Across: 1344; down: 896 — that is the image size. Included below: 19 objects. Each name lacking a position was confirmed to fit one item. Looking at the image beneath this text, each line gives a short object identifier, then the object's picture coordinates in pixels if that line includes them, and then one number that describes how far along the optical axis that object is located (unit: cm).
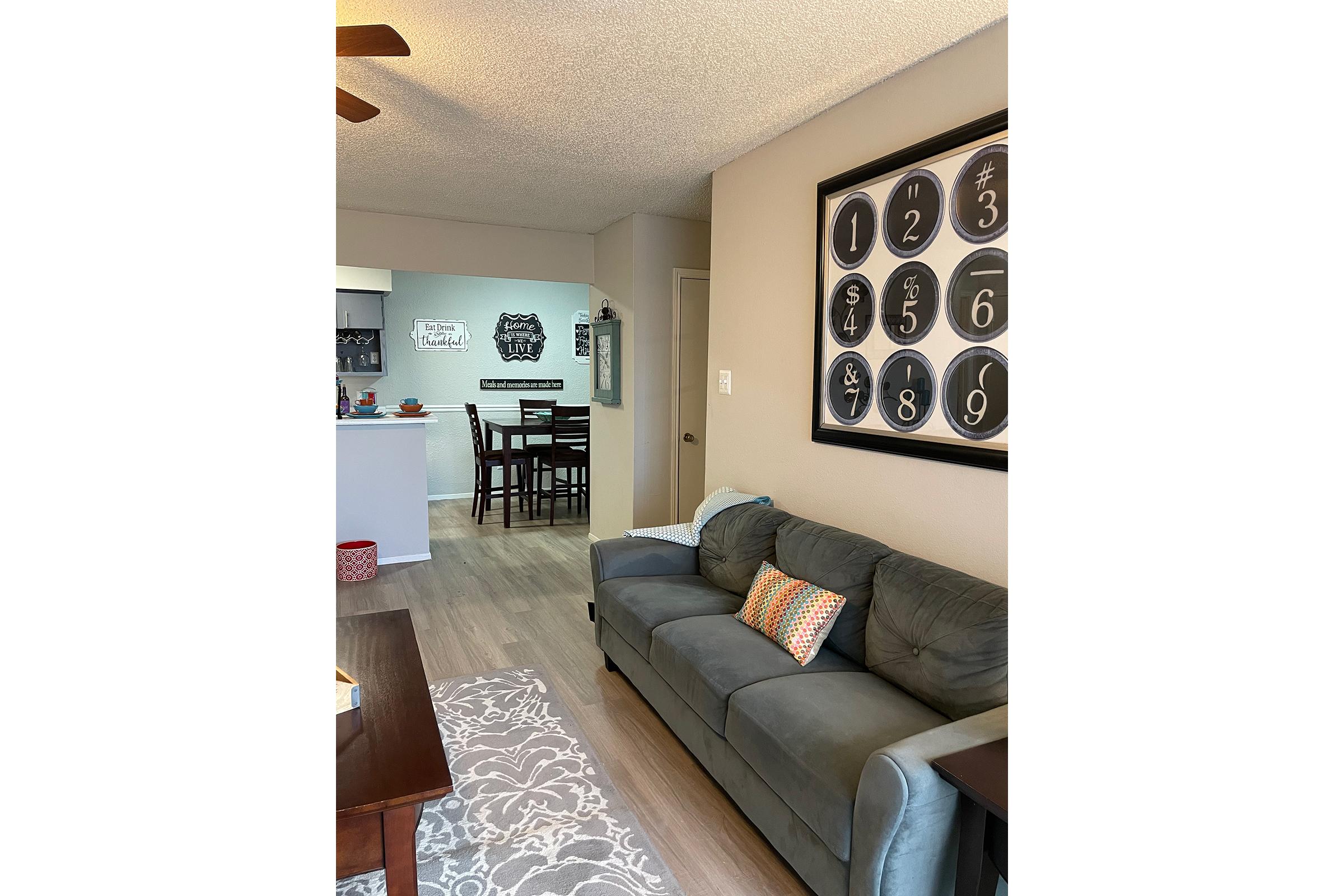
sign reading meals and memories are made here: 768
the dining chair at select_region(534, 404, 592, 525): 631
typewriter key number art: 217
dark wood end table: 137
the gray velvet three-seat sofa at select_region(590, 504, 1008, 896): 153
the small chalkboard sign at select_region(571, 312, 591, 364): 792
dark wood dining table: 627
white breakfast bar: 479
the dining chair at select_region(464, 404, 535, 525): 645
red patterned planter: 449
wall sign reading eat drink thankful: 734
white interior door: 494
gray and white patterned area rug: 185
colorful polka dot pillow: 233
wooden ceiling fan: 191
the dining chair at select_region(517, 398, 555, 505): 653
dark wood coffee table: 150
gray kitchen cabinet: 671
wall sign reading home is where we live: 767
